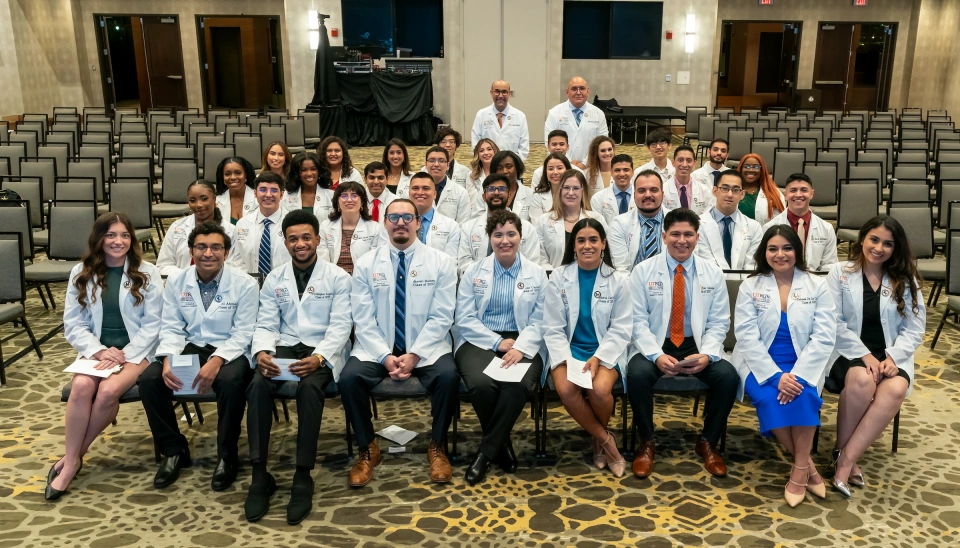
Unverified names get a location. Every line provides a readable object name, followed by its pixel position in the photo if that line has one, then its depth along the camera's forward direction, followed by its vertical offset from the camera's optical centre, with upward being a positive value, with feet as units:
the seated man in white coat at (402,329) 14.17 -4.32
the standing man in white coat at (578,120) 29.25 -0.85
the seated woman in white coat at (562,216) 18.24 -2.80
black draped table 52.37 -0.69
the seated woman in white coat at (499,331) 14.11 -4.42
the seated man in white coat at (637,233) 18.24 -3.14
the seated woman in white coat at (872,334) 13.69 -4.27
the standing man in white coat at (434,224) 18.66 -2.98
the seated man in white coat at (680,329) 14.12 -4.26
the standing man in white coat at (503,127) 29.43 -1.10
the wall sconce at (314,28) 55.06 +4.82
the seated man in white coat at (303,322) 13.89 -4.15
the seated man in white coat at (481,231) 18.60 -3.13
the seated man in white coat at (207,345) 13.91 -4.46
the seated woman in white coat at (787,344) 13.38 -4.32
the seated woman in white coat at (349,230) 18.12 -3.02
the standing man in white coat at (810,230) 18.62 -3.15
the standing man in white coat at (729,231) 18.33 -3.14
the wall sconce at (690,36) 57.11 +4.35
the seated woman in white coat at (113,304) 14.48 -3.80
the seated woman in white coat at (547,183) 20.24 -2.22
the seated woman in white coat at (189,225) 17.71 -2.88
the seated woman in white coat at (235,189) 20.29 -2.33
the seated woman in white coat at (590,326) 14.24 -4.22
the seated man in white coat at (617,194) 20.59 -2.56
